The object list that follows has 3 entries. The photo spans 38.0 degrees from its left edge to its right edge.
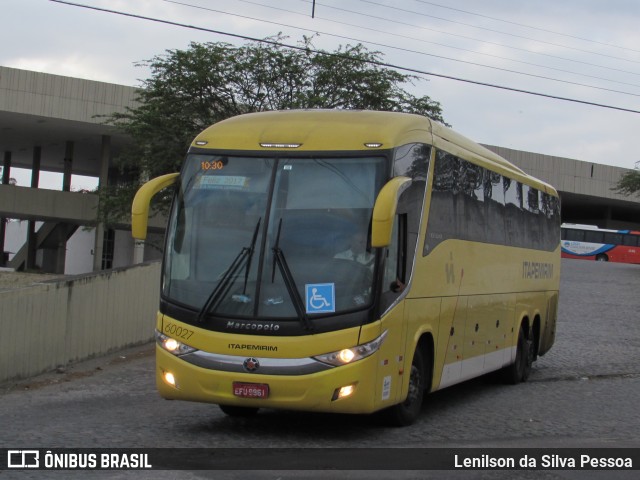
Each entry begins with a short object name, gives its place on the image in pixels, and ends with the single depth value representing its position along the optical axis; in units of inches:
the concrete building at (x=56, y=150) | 1718.8
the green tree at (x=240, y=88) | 1186.6
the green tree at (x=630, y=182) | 2016.5
